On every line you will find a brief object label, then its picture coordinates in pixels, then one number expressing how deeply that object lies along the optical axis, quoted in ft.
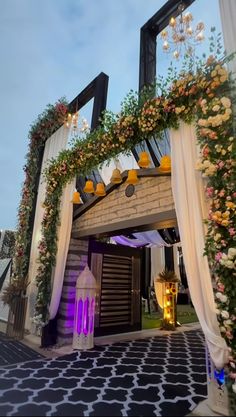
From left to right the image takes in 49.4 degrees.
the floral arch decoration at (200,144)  8.11
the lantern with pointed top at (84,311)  15.25
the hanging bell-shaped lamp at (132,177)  12.52
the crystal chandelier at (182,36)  9.71
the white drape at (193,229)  8.18
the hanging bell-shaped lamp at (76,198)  16.32
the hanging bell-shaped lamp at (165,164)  11.17
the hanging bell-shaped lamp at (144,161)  12.08
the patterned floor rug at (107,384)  8.05
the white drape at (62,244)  16.43
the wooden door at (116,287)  19.10
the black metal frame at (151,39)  16.74
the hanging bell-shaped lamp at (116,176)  13.53
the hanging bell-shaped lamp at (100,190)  14.65
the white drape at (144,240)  20.81
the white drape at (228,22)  9.89
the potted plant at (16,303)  18.10
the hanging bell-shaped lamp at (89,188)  14.66
